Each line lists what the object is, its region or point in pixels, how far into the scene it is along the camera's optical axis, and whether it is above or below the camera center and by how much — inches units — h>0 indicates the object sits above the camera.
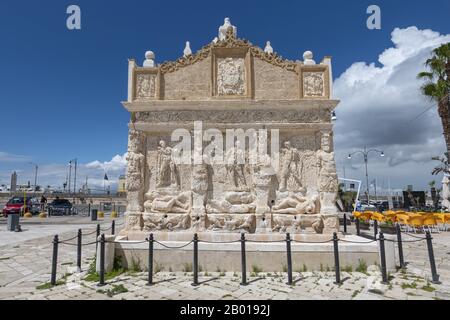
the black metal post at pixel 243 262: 263.3 -59.4
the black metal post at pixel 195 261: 262.4 -58.5
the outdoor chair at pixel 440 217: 489.2 -37.8
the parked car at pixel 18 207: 1017.5 -30.1
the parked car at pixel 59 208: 1081.0 -37.1
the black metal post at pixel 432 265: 264.5 -64.0
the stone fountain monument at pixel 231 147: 335.6 +59.1
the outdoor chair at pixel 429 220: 482.0 -41.8
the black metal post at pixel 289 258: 263.7 -56.8
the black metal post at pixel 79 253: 318.0 -60.0
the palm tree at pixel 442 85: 798.5 +300.4
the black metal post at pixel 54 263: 264.7 -58.9
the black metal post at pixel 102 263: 263.3 -59.3
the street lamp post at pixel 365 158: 1219.9 +152.7
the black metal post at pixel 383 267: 265.4 -65.2
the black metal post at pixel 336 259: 264.2 -57.7
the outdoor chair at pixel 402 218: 511.8 -41.1
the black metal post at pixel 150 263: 262.7 -59.7
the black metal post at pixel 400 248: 295.0 -56.0
